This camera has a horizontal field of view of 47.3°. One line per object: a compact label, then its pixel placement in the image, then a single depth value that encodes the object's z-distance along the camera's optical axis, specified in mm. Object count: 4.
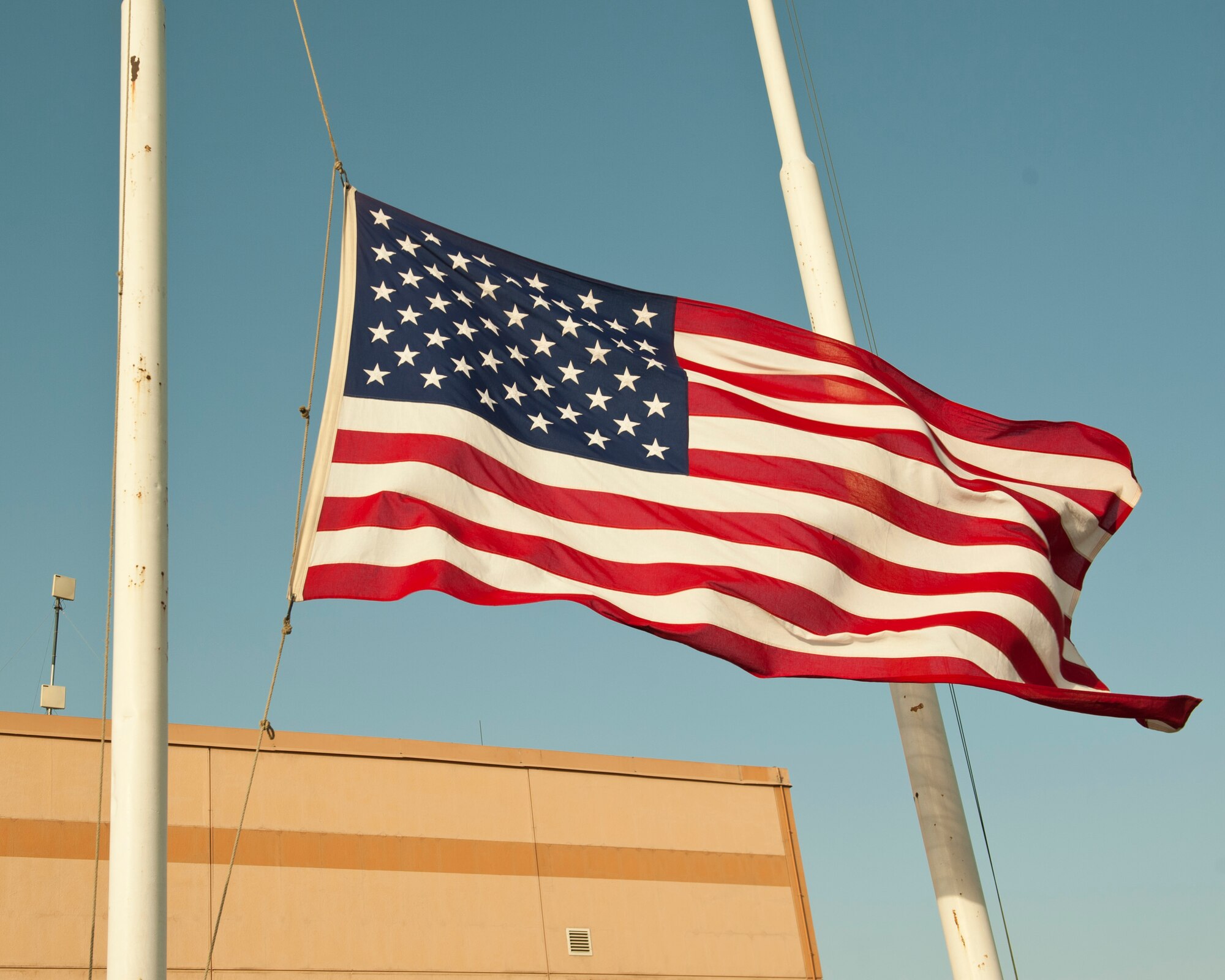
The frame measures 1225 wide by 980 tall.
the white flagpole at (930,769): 6961
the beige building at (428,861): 15938
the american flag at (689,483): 7152
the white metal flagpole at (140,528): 4820
